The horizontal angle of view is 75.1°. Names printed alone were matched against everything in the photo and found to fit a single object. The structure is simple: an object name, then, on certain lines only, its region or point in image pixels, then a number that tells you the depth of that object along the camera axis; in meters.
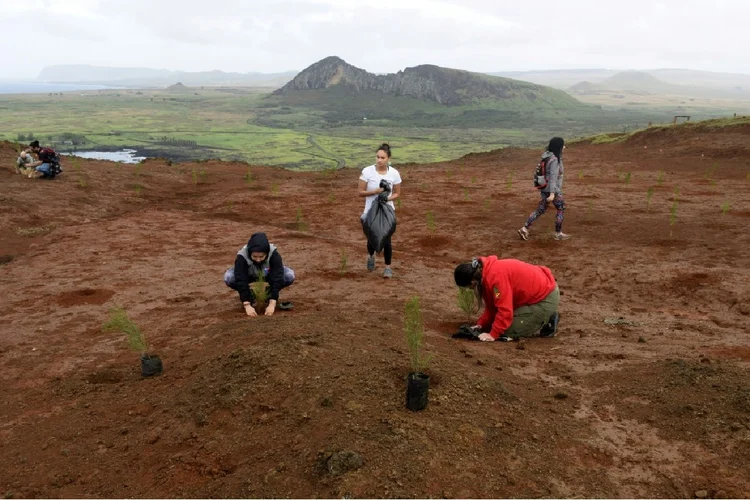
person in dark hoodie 5.51
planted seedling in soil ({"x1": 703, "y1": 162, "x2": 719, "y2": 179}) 15.98
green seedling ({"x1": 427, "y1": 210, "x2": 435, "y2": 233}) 10.57
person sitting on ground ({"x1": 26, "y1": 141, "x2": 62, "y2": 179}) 14.56
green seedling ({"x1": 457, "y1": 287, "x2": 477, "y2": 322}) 5.30
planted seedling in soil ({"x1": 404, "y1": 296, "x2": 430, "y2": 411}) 3.31
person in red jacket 4.95
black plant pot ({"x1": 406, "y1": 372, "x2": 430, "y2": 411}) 3.30
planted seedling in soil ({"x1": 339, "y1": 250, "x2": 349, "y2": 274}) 8.01
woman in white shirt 6.80
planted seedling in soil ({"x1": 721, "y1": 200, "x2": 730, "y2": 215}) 10.42
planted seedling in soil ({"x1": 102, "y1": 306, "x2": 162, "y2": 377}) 4.35
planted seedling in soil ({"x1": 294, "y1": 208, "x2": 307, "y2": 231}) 11.90
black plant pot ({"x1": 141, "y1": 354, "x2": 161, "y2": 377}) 4.54
